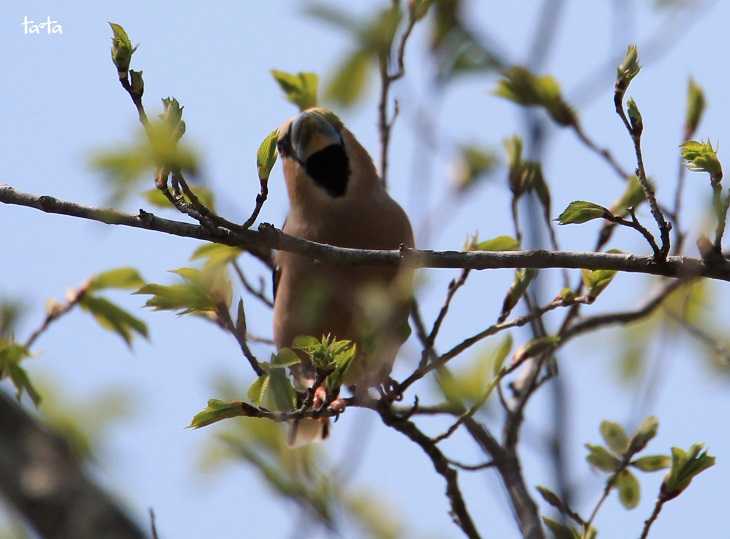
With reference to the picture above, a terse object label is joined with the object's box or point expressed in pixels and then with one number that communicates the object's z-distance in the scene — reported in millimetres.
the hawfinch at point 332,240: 7816
